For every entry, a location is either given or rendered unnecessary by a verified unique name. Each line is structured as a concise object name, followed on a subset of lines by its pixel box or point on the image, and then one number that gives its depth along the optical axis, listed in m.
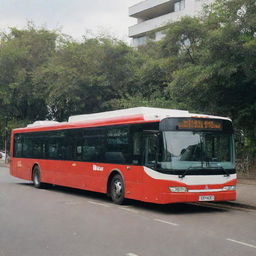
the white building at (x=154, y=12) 50.06
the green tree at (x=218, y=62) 18.47
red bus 12.56
